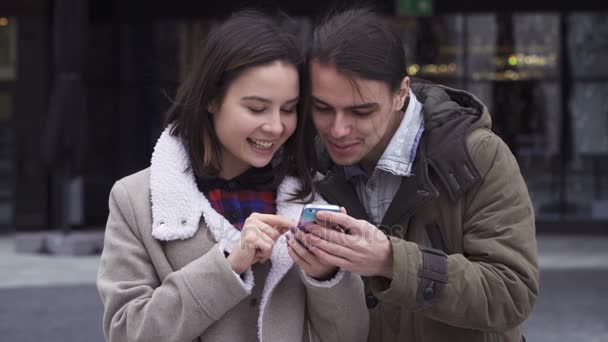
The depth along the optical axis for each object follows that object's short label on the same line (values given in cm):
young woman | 434
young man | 446
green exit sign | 2563
